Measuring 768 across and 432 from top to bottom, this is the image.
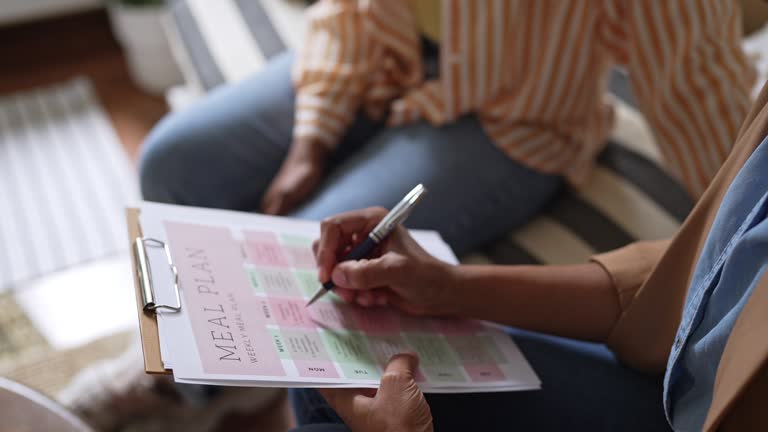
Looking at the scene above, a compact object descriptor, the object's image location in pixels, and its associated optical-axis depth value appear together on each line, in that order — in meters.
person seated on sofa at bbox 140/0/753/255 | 0.90
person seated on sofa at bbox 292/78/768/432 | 0.57
